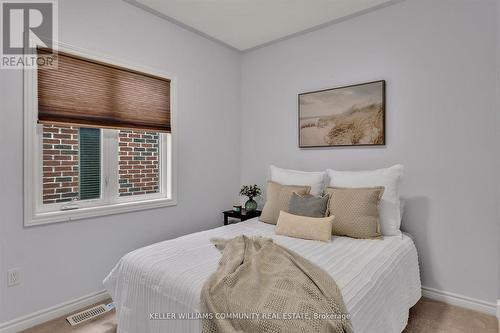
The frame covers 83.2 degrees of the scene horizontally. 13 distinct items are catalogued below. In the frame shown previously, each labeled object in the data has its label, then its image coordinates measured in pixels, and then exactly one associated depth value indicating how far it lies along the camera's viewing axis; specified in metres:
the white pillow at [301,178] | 2.81
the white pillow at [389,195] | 2.38
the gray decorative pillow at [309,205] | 2.43
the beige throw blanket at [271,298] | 1.18
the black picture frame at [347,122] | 2.74
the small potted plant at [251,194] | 3.41
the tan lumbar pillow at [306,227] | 2.23
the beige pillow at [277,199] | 2.74
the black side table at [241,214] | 3.29
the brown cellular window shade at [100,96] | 2.20
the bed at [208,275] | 1.45
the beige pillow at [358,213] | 2.28
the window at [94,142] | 2.16
